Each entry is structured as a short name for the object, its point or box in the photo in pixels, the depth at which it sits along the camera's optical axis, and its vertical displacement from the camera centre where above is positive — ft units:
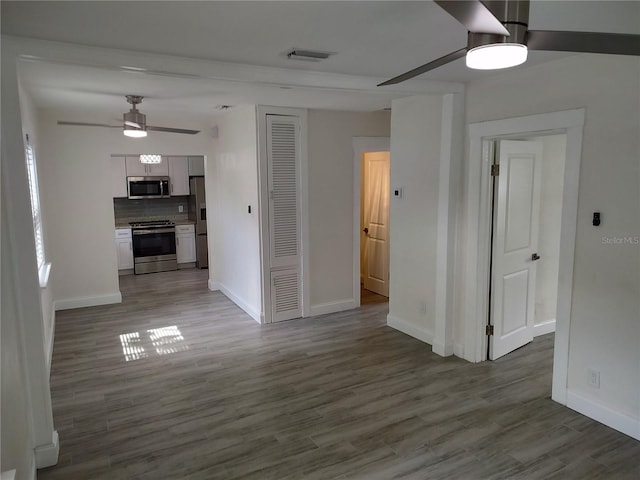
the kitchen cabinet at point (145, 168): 25.40 +1.14
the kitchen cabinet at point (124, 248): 25.61 -3.45
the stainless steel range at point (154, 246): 25.99 -3.44
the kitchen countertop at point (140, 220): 26.43 -2.03
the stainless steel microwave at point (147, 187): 25.50 +0.05
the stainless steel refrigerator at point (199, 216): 26.53 -1.71
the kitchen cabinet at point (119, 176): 25.09 +0.69
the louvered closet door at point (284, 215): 16.44 -1.08
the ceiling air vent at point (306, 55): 9.17 +2.74
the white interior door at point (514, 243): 12.87 -1.75
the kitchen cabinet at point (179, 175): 26.37 +0.75
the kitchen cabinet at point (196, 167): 26.81 +1.23
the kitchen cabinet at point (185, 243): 26.96 -3.36
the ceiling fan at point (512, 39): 4.89 +1.70
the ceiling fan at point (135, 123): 14.43 +2.10
